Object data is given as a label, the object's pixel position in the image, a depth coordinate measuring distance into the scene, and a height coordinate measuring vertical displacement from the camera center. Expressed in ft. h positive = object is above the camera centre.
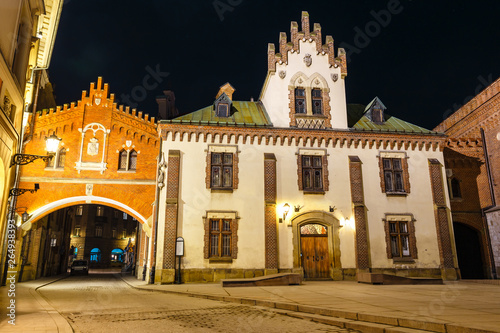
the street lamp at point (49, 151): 34.91 +10.37
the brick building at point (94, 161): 75.51 +19.16
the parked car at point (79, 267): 118.21 -4.76
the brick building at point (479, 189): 79.77 +13.60
